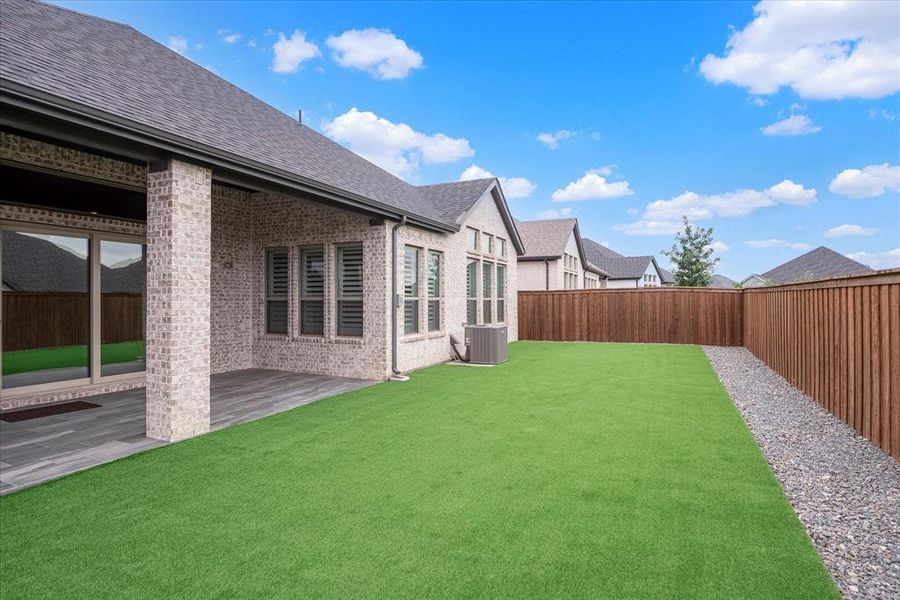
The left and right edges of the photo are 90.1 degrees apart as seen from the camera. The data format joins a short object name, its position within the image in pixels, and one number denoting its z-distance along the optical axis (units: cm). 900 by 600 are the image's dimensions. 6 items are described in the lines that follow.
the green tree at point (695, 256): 3384
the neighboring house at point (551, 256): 2316
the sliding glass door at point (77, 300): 711
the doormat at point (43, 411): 609
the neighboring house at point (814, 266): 3103
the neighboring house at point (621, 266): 4312
